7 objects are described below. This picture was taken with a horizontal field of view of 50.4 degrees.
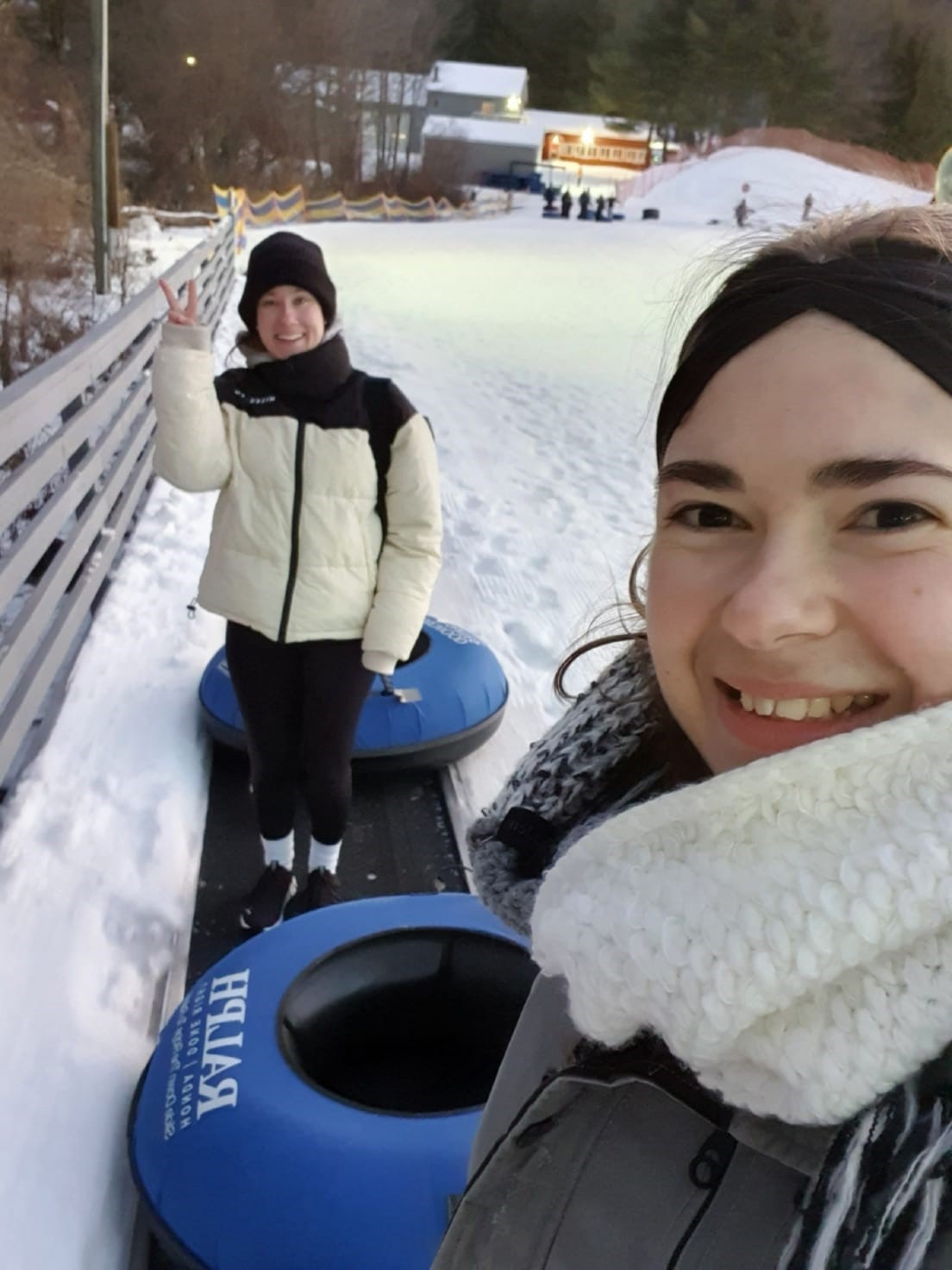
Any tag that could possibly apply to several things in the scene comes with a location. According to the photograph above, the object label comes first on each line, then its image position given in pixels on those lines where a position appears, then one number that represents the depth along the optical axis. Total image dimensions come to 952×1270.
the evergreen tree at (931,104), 34.06
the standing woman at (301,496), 2.44
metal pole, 8.03
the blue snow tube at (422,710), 3.45
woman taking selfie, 0.57
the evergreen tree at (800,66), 56.94
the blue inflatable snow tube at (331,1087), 1.76
